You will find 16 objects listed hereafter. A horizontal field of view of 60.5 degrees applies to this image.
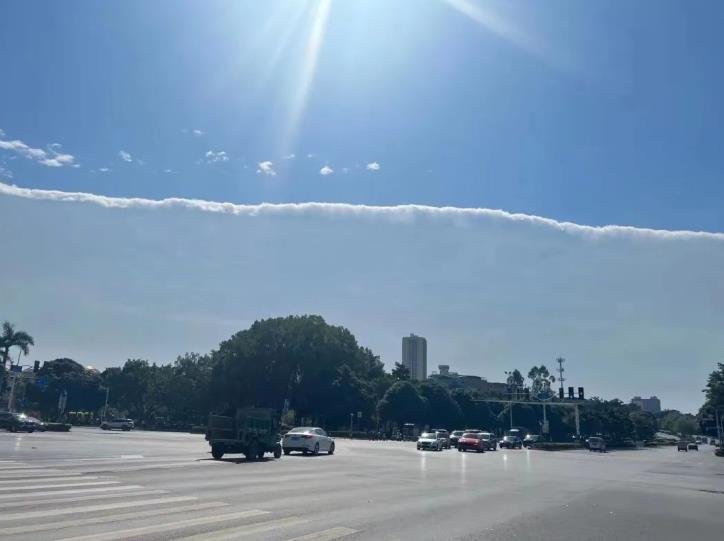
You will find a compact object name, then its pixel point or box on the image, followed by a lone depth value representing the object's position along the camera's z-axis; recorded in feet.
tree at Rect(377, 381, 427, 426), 291.99
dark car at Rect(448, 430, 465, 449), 198.64
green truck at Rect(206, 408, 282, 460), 84.17
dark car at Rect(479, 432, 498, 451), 171.01
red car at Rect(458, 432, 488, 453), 163.58
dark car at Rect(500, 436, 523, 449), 215.10
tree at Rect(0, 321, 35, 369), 251.19
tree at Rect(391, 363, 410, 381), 380.99
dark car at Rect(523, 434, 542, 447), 240.98
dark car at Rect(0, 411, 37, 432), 153.07
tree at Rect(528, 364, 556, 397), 548.56
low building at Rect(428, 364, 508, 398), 591.78
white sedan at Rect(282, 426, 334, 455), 109.19
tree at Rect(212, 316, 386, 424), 270.67
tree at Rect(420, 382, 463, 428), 319.88
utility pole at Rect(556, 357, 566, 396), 387.65
